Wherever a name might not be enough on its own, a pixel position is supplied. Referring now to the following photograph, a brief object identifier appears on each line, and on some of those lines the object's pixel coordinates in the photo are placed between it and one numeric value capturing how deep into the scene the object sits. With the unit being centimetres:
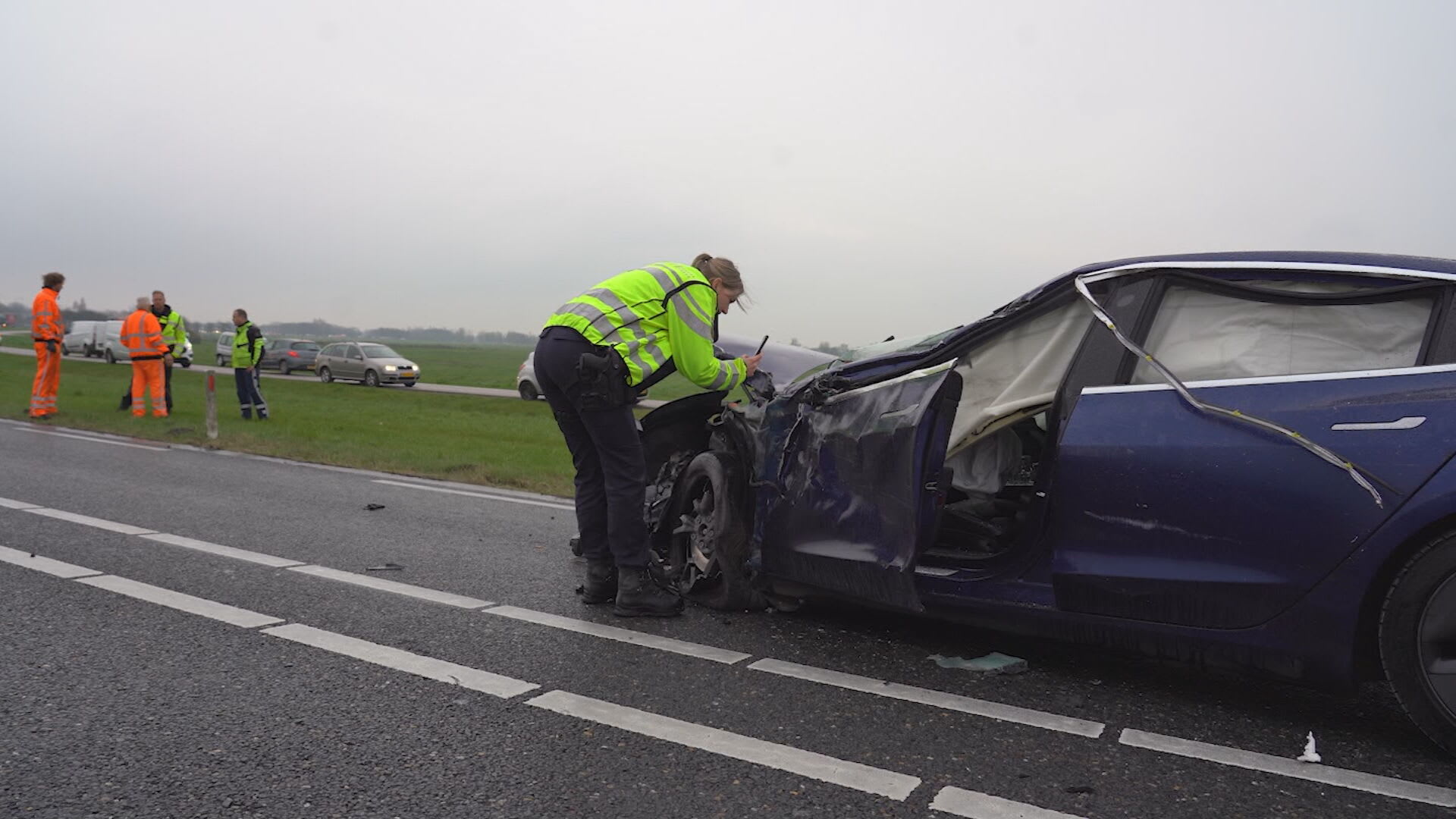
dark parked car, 4059
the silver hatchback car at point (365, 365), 3497
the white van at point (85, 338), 4762
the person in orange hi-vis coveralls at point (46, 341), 1485
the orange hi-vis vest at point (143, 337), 1574
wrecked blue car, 313
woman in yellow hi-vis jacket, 480
